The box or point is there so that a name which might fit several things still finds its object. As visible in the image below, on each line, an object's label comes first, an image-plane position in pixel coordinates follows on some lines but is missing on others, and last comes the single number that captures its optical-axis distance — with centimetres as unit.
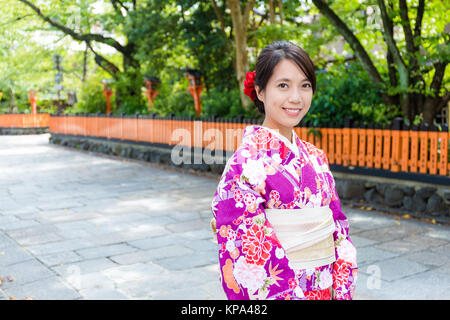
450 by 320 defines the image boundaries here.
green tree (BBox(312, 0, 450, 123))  774
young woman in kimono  178
